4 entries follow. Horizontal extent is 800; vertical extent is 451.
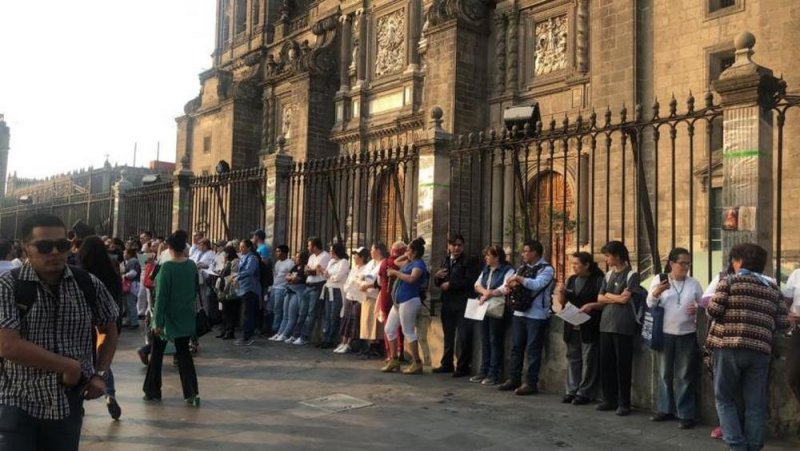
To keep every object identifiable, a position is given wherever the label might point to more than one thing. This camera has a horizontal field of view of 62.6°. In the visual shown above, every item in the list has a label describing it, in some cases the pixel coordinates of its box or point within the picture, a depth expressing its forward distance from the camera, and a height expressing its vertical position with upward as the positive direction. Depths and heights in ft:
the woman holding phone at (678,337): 20.13 -2.06
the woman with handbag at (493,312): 25.82 -1.81
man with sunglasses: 9.87 -1.45
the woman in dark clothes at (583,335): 22.80 -2.35
